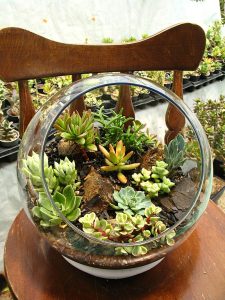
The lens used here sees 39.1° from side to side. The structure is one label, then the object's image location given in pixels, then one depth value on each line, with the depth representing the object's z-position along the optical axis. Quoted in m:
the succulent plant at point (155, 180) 0.61
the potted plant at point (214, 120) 1.36
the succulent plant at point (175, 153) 0.68
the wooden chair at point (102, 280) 0.56
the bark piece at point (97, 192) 0.59
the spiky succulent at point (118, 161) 0.65
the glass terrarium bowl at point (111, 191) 0.50
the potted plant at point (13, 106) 1.44
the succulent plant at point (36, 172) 0.55
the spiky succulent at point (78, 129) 0.66
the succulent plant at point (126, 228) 0.51
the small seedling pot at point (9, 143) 1.26
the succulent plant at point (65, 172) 0.60
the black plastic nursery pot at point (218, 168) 1.58
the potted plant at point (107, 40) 1.73
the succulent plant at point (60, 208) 0.51
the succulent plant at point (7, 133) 1.28
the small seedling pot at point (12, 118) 1.45
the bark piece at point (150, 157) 0.70
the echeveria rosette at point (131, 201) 0.58
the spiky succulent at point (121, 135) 0.72
